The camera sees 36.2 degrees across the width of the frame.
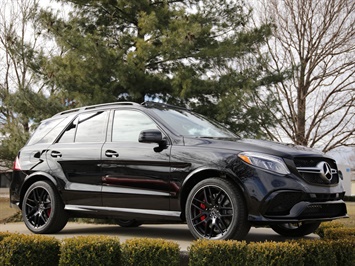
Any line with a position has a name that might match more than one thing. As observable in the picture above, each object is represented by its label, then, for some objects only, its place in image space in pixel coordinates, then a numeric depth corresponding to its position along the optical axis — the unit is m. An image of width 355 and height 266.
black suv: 5.97
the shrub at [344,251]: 6.46
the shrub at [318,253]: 6.09
